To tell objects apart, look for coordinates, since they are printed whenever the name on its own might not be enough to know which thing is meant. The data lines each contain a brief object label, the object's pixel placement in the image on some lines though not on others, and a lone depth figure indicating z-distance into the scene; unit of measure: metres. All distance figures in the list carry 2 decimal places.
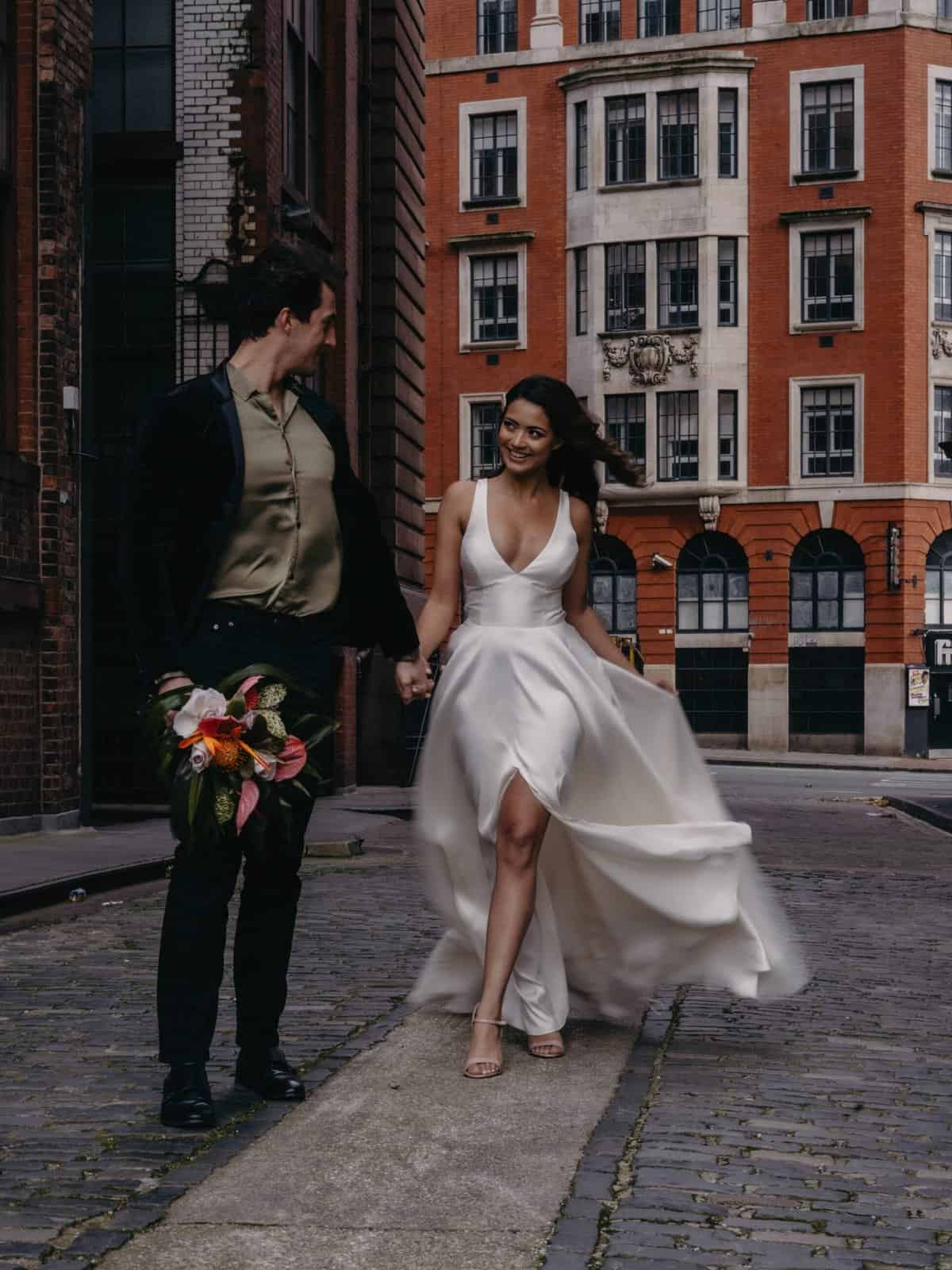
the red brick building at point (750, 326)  41.69
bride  5.14
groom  4.42
